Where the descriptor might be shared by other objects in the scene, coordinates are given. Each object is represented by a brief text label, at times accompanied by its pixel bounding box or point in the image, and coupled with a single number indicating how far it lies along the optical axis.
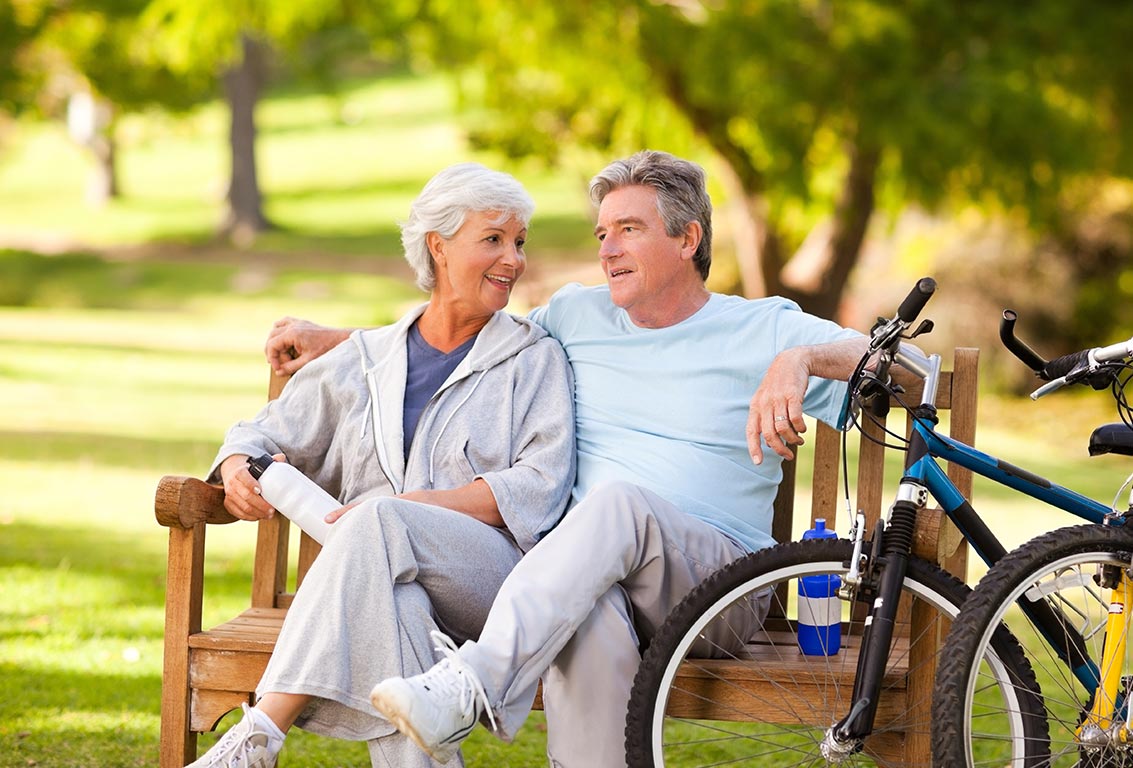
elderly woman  6.45
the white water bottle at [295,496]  7.27
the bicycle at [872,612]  6.09
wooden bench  6.95
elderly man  6.23
